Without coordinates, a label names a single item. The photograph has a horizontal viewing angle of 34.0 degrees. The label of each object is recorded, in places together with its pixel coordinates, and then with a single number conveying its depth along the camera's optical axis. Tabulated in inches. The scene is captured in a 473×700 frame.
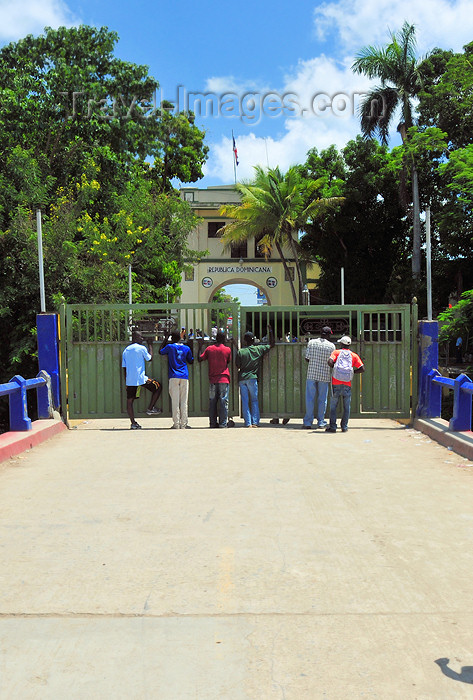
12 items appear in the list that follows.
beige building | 1996.8
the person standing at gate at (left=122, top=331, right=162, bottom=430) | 535.8
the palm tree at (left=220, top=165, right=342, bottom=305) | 1696.6
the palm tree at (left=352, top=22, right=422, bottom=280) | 1446.9
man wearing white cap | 516.4
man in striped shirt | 531.2
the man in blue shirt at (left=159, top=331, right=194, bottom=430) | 537.6
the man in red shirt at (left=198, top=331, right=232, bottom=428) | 538.6
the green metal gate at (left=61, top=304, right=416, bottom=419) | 552.1
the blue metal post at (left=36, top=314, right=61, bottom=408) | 535.8
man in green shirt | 546.3
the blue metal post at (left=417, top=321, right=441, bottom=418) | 538.9
